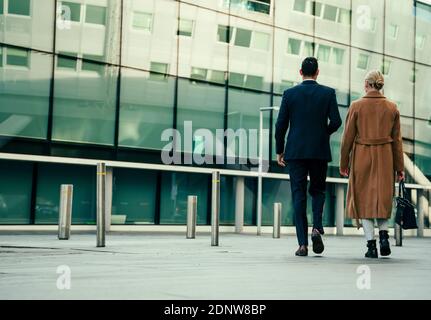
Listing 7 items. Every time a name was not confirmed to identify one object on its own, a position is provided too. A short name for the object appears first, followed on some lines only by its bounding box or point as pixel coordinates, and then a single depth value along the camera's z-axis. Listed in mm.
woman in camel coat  7438
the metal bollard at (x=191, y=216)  14266
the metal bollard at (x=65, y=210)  12648
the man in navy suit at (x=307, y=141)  7242
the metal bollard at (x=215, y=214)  10750
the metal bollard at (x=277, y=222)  17575
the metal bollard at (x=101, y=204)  9180
